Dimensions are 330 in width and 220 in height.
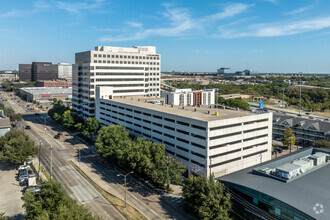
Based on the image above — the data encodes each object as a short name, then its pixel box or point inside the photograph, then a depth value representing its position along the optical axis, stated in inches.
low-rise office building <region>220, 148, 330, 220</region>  1576.0
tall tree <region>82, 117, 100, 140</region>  3767.2
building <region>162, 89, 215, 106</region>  5319.9
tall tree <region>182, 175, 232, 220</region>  1720.0
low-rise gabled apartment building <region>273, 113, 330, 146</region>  3659.0
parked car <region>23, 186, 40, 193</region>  2204.7
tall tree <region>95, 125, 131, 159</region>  2664.9
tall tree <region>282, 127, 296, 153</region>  3442.4
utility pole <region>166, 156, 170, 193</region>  2138.3
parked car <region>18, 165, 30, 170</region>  2642.7
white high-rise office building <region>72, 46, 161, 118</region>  4547.2
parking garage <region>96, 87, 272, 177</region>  2349.9
